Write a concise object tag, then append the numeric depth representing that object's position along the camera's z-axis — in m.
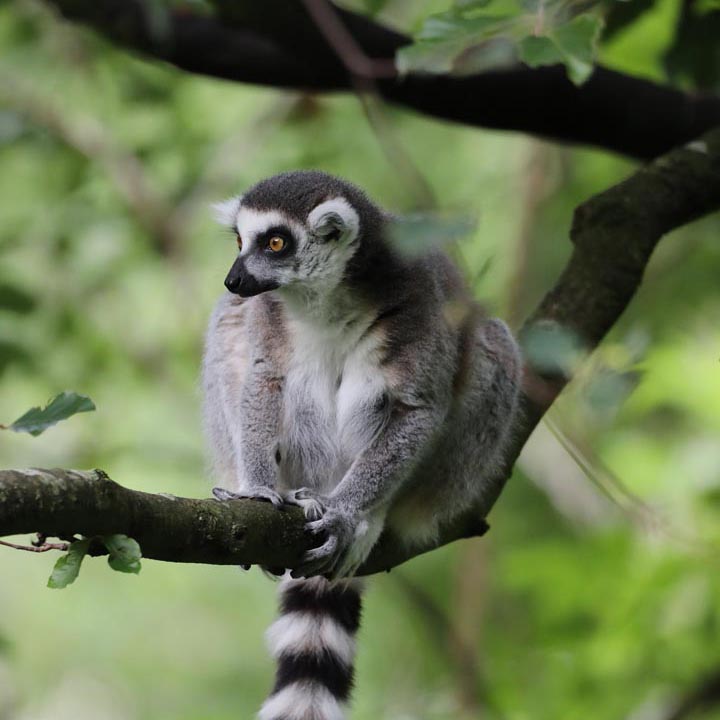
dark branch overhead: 9.77
